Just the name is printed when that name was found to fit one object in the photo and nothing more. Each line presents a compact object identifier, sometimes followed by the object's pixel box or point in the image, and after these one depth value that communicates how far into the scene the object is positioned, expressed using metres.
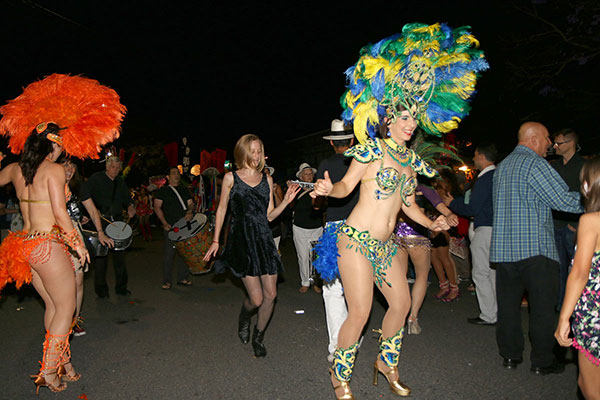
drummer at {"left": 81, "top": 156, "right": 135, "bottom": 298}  6.55
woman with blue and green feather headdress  3.34
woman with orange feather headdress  3.60
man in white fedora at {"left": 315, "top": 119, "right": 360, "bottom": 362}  4.21
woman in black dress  4.48
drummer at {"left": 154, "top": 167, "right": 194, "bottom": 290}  7.62
